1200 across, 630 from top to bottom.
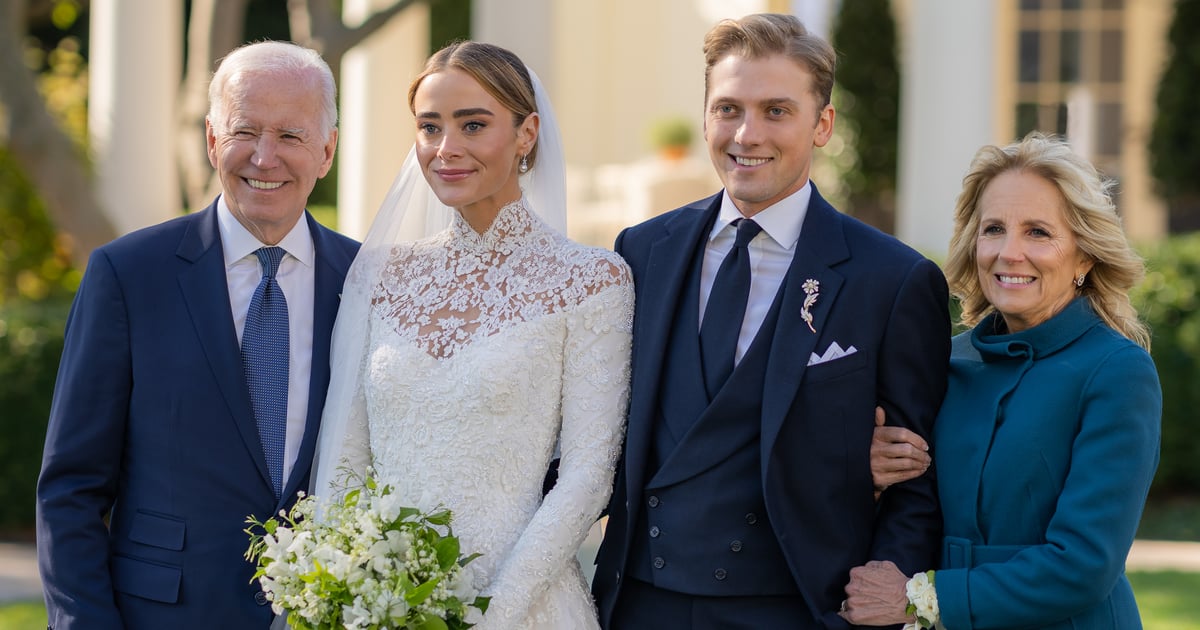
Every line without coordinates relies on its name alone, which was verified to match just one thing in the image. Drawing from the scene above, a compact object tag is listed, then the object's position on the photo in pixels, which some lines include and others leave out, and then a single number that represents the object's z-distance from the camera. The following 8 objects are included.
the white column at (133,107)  22.41
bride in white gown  7.08
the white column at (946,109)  21.55
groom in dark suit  6.73
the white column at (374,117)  27.91
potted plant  27.61
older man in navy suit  6.87
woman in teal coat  6.30
